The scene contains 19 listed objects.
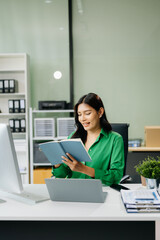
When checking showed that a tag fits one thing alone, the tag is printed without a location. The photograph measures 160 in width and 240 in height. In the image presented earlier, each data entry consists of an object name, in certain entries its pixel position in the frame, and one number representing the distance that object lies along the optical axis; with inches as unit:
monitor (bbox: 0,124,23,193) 53.7
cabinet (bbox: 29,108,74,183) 169.0
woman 75.4
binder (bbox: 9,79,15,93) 172.7
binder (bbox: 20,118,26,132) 172.4
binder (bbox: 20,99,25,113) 172.0
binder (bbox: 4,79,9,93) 173.3
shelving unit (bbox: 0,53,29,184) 174.2
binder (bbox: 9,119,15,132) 172.6
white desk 49.6
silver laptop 53.3
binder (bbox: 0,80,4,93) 173.3
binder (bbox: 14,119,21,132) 172.7
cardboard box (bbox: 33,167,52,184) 168.4
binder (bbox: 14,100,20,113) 173.0
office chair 99.1
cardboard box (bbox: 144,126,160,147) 158.7
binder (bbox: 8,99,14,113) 172.7
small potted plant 65.1
